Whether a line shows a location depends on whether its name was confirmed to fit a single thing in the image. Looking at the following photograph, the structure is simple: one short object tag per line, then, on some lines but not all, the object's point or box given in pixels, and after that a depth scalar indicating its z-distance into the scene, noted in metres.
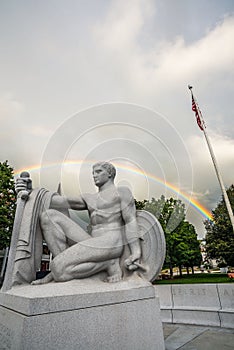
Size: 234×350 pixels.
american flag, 12.98
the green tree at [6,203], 17.94
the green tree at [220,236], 22.87
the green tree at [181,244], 25.91
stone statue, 3.65
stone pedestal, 2.74
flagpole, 12.51
